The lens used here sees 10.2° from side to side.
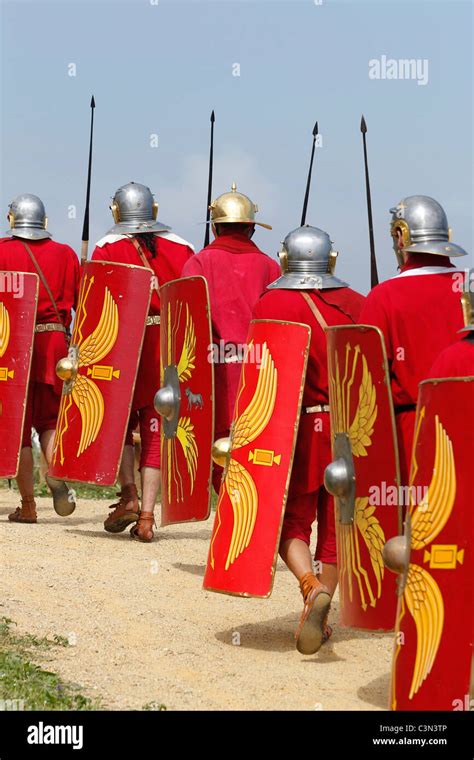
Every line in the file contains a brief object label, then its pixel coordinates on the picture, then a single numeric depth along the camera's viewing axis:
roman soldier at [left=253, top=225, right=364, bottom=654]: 10.59
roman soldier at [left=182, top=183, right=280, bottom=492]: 12.59
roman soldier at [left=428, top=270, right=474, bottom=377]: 7.93
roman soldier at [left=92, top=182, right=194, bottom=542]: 14.61
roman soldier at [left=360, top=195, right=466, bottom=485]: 9.47
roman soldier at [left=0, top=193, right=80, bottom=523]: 15.52
